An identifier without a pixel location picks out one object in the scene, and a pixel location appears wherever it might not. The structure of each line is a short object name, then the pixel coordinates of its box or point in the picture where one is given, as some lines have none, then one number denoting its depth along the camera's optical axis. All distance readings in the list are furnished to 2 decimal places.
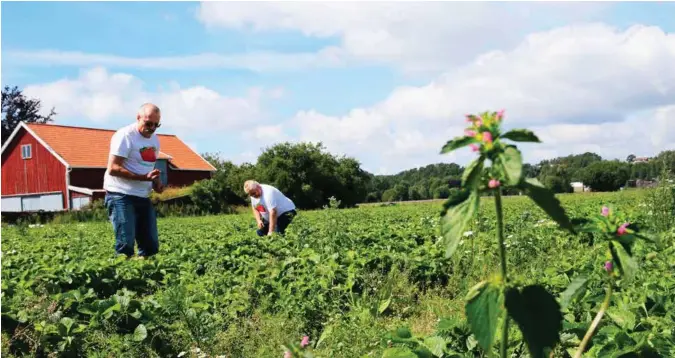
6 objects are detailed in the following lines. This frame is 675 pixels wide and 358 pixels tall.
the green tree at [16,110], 50.03
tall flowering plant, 1.29
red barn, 37.03
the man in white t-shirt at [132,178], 6.55
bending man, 9.02
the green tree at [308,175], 45.56
